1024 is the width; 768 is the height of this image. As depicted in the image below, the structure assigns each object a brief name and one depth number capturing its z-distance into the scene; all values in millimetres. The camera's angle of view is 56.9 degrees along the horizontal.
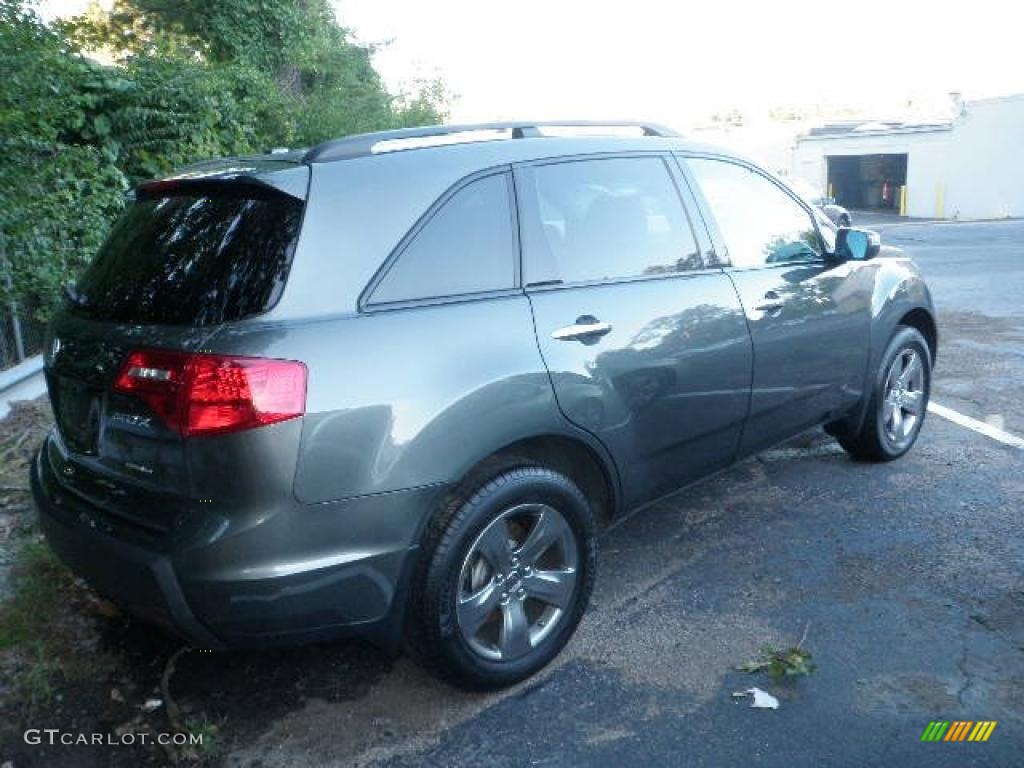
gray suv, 2578
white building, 35188
